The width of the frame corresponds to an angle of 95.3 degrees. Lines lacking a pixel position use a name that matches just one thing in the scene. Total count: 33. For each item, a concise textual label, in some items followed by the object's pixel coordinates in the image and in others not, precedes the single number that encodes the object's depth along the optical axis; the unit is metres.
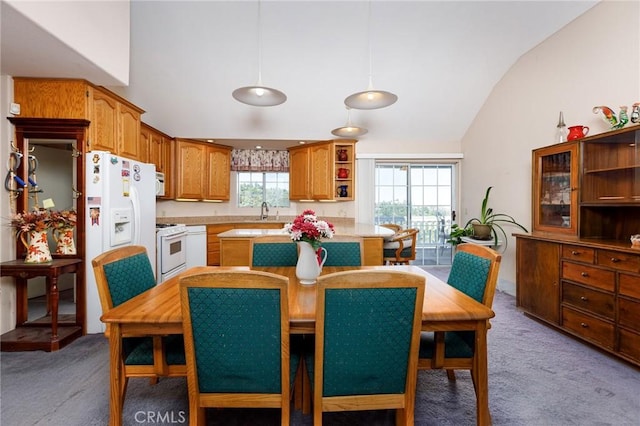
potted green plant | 3.90
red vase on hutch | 2.73
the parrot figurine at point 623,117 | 2.40
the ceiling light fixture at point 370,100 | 2.30
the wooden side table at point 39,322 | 2.39
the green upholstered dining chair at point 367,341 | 1.09
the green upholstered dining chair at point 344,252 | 2.32
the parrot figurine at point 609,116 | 2.45
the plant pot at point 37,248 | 2.50
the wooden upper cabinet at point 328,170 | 5.13
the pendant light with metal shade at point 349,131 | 3.83
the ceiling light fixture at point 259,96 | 2.22
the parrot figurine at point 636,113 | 2.28
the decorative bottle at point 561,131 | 3.02
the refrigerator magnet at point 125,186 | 2.97
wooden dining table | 1.23
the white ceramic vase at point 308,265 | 1.73
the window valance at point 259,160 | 5.83
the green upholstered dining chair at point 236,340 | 1.09
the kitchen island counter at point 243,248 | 3.43
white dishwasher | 4.82
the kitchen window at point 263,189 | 6.12
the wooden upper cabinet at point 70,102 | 2.66
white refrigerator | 2.73
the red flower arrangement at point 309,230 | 1.64
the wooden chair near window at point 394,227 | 4.45
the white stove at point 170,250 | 3.91
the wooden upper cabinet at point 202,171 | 5.00
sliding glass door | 5.42
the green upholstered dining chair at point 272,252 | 2.36
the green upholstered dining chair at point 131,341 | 1.44
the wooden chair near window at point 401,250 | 3.60
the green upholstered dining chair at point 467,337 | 1.50
